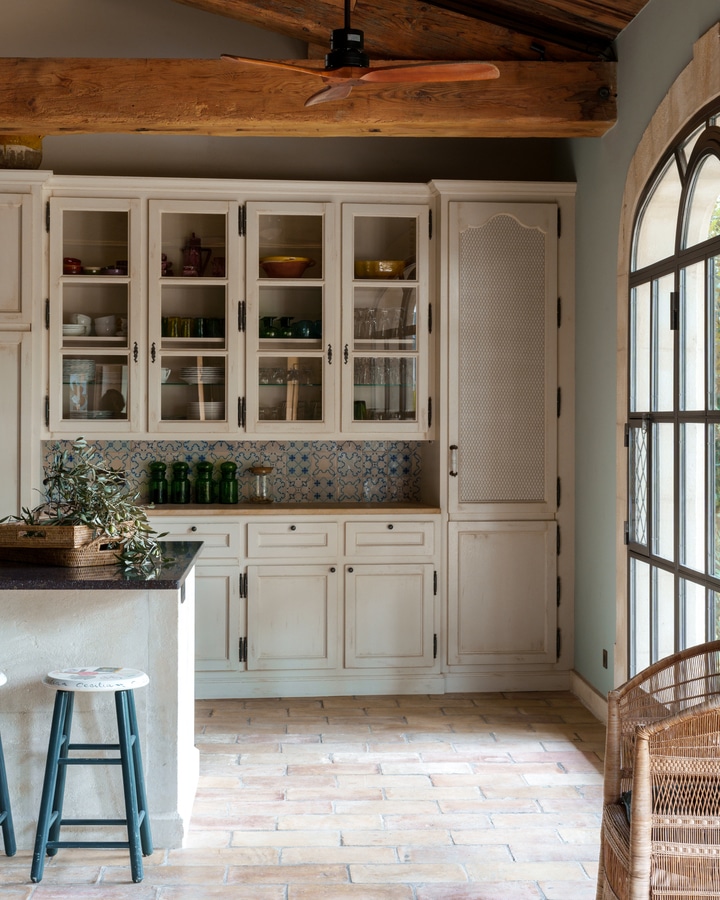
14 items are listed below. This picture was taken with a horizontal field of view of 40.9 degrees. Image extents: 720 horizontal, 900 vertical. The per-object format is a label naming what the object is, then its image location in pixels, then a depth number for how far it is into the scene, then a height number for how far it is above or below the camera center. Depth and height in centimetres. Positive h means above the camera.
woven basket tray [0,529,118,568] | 326 -34
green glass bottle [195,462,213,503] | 531 -15
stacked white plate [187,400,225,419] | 504 +24
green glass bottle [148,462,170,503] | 528 -16
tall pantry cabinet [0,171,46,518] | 490 +66
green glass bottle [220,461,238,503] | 530 -15
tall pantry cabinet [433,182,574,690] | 503 +15
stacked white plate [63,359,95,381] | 498 +46
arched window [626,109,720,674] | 339 +20
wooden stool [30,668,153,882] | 292 -94
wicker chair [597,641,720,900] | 203 -76
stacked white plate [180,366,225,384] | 505 +43
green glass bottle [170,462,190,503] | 530 -16
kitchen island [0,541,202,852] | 316 -75
